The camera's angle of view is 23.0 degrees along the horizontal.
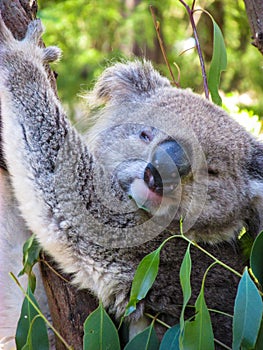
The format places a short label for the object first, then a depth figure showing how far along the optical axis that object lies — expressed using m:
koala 2.32
